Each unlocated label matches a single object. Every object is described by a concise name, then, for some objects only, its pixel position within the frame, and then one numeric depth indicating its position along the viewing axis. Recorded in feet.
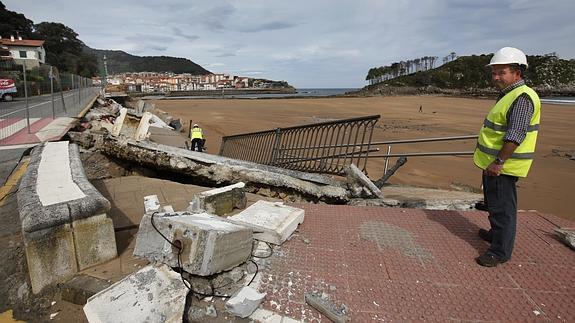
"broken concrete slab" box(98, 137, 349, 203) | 16.53
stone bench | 7.46
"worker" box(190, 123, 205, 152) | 37.78
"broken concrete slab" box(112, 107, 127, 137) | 27.29
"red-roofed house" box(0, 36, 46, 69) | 156.76
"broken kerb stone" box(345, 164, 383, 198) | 15.79
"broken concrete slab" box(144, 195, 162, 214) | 9.96
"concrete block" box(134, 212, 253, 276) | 7.59
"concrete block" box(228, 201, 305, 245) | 10.05
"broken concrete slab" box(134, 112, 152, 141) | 25.50
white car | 58.13
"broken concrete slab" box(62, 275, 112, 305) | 7.55
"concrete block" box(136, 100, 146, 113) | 80.18
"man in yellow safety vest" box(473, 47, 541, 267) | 8.42
